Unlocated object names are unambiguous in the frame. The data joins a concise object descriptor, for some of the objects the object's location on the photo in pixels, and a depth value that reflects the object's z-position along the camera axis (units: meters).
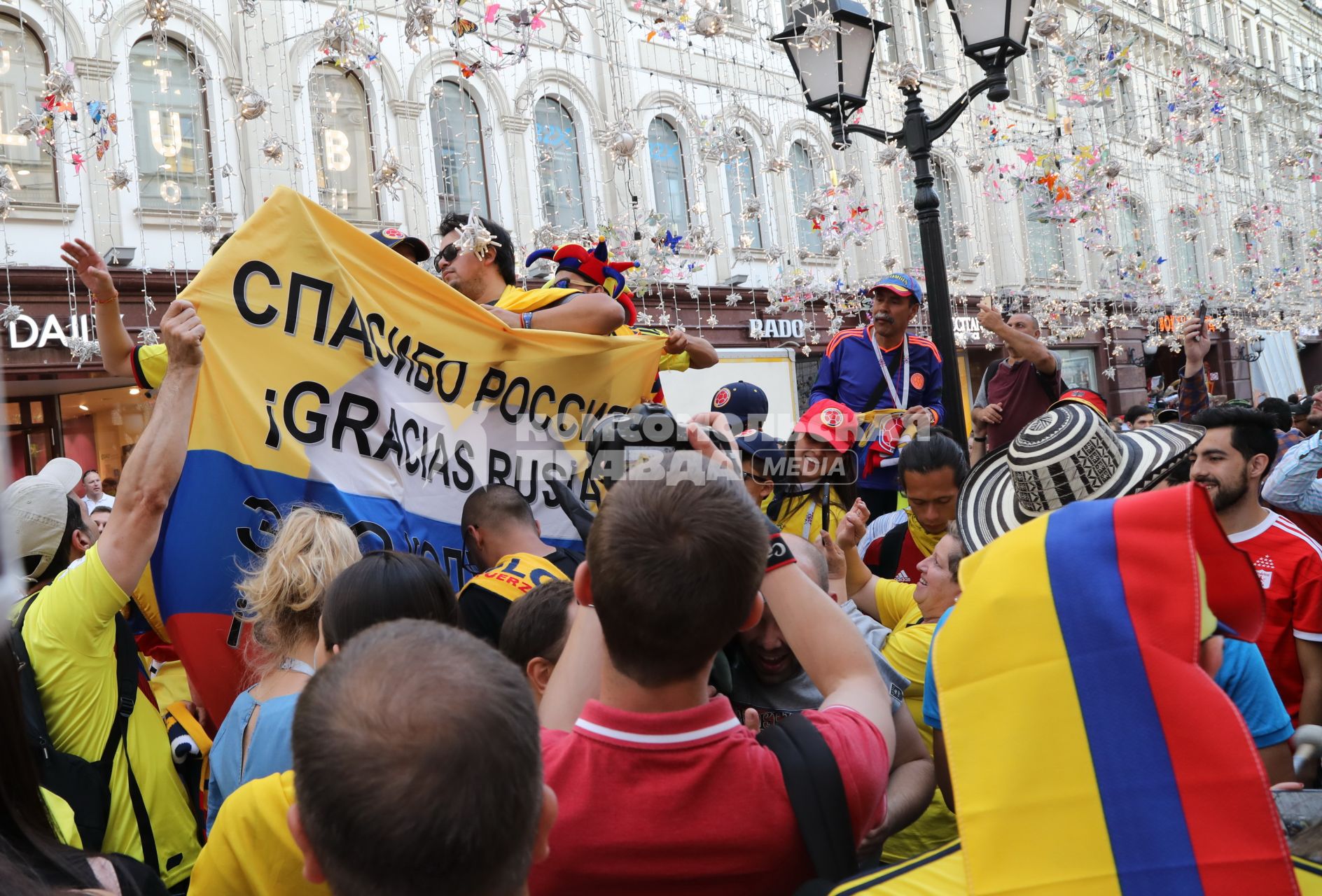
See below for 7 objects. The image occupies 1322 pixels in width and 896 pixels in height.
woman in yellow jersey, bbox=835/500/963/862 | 2.44
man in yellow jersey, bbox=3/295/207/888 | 2.47
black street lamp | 5.55
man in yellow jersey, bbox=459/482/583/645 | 3.19
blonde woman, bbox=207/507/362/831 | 2.28
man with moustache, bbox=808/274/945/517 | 5.73
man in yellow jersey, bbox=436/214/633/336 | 4.29
